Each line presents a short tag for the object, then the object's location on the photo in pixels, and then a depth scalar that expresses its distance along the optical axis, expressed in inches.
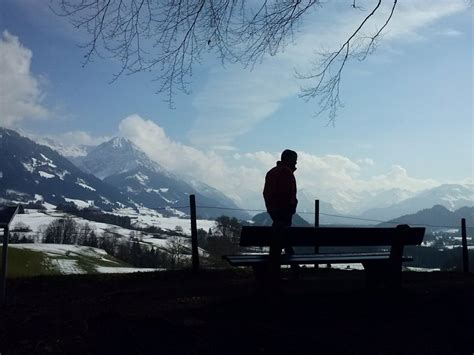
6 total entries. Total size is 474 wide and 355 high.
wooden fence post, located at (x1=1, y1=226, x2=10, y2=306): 215.3
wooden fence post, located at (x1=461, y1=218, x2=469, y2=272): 517.4
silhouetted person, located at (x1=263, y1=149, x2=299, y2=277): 323.3
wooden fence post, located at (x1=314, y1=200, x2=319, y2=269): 518.3
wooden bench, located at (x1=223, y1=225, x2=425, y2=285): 244.1
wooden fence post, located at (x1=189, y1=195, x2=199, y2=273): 402.7
